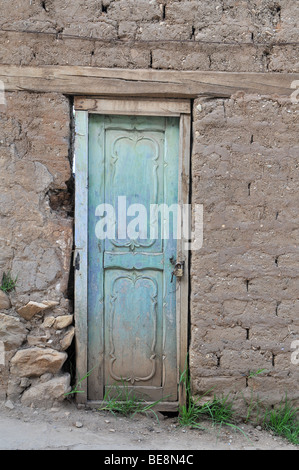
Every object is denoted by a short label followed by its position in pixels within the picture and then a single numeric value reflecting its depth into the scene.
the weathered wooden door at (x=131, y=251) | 2.97
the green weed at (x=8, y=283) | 2.83
